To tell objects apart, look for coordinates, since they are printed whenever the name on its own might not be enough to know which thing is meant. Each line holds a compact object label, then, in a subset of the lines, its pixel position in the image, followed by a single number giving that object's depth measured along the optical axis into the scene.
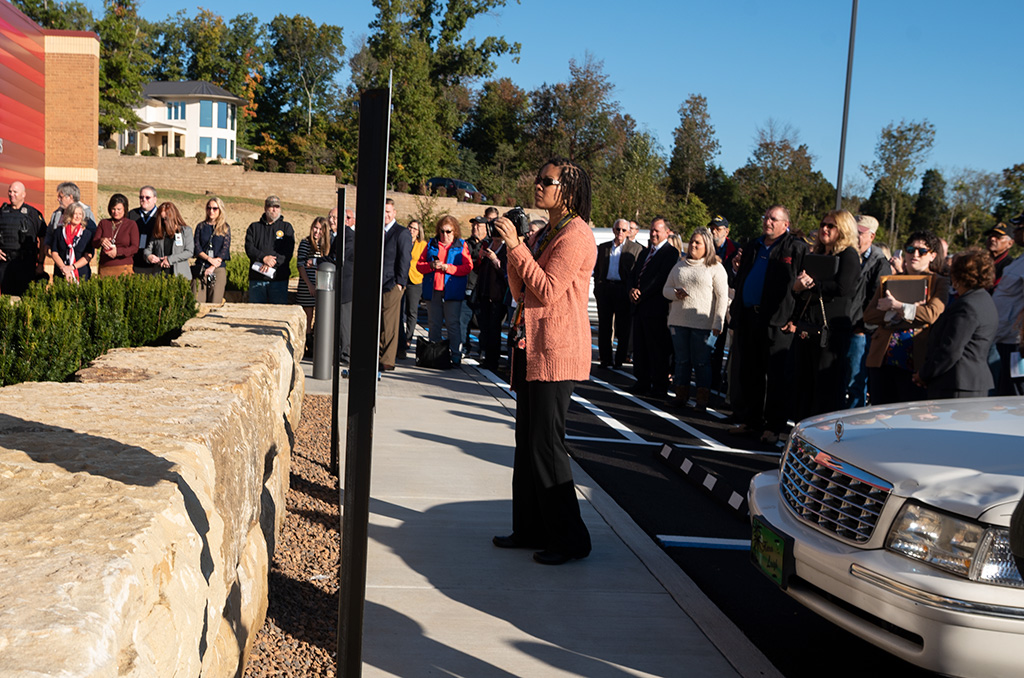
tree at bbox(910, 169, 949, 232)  67.44
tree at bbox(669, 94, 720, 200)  68.19
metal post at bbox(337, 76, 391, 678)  2.23
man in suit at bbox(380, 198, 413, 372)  11.39
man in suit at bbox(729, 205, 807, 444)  8.59
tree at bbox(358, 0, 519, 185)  57.50
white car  3.06
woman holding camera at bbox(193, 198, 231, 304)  12.74
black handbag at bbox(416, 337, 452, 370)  12.54
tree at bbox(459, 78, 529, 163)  71.19
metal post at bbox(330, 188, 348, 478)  5.95
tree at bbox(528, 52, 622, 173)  63.31
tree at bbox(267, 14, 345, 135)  96.06
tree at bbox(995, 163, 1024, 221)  53.78
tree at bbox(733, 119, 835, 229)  60.53
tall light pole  18.44
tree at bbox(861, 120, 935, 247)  62.59
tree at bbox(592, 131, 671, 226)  49.24
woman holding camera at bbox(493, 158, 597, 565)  4.76
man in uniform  11.72
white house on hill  83.81
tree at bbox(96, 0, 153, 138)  60.44
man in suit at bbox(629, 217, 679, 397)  11.48
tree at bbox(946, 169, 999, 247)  62.09
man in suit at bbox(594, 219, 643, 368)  13.64
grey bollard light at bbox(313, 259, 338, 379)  9.36
